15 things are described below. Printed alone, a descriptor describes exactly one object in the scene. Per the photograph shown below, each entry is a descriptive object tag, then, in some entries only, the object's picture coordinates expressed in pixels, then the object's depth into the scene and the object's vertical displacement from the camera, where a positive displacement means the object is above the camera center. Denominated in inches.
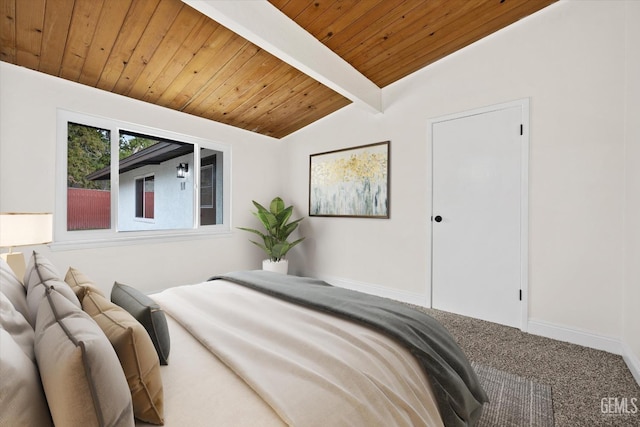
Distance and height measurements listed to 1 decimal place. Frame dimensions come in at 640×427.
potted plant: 163.4 -13.1
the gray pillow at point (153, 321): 40.5 -15.4
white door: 107.1 +0.4
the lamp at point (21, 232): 65.0 -4.9
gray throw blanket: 45.6 -21.2
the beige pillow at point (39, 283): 39.4 -10.8
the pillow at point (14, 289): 41.7 -12.2
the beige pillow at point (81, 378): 22.8 -13.7
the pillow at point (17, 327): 29.8 -12.8
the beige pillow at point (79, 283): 44.8 -12.1
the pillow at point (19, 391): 21.1 -14.0
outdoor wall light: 167.0 +24.8
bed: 24.9 -20.0
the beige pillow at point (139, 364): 29.7 -16.4
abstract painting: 143.4 +17.0
